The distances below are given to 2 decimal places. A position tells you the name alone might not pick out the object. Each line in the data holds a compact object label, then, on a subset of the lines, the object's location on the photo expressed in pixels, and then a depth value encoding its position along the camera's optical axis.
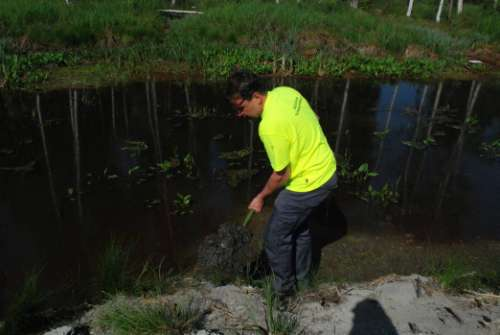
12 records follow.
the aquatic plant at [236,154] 6.01
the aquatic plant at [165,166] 5.45
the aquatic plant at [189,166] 5.50
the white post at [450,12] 19.77
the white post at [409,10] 19.72
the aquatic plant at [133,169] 5.44
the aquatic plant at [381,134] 7.05
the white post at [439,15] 18.88
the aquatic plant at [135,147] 6.06
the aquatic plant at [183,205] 4.59
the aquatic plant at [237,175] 5.30
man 2.44
